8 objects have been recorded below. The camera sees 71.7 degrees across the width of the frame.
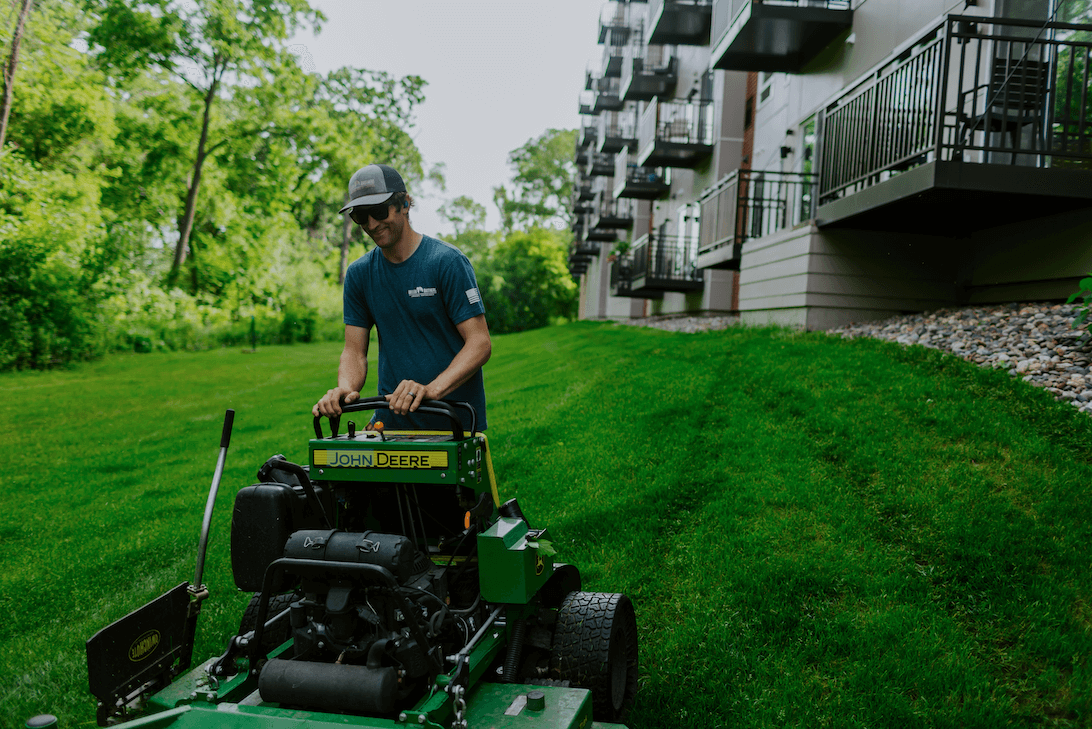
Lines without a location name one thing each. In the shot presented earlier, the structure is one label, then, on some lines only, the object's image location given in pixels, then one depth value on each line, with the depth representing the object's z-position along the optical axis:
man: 3.02
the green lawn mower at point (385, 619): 2.32
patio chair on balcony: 6.90
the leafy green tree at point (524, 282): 44.69
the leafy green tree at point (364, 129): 30.42
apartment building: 7.06
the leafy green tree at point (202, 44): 25.73
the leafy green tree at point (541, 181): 65.94
